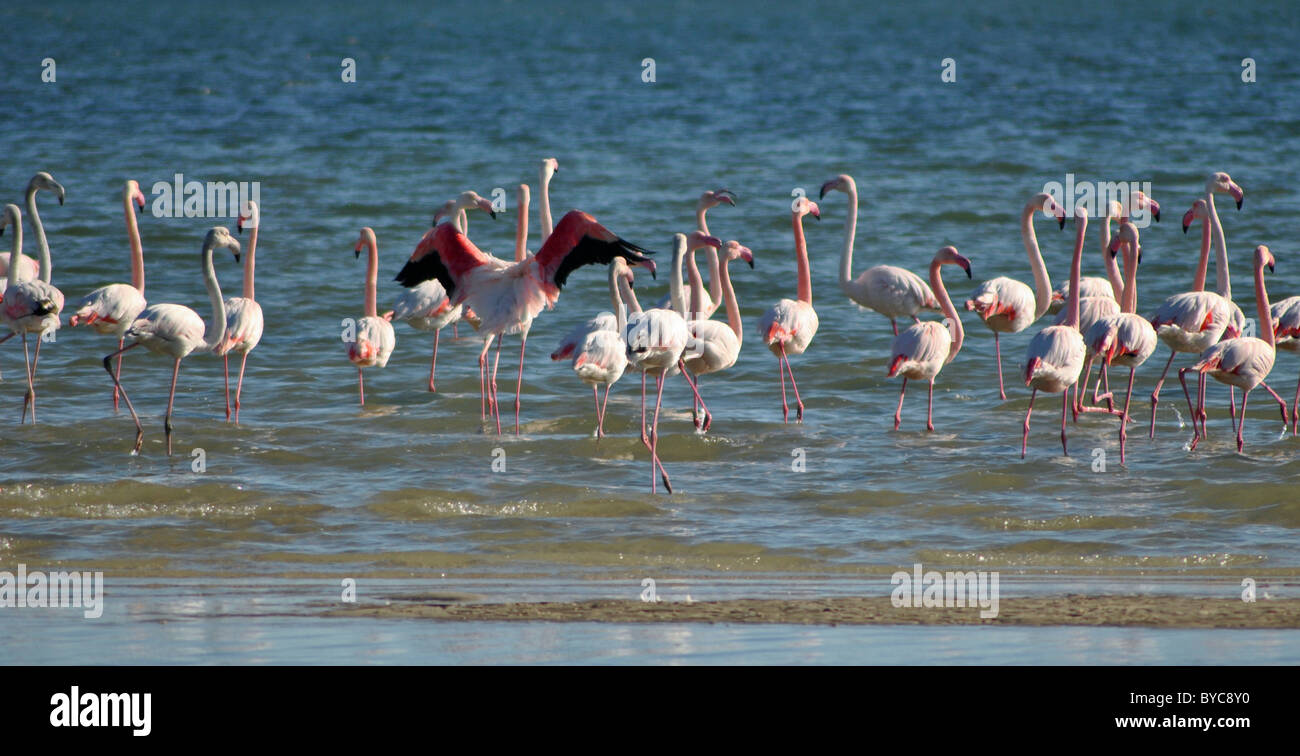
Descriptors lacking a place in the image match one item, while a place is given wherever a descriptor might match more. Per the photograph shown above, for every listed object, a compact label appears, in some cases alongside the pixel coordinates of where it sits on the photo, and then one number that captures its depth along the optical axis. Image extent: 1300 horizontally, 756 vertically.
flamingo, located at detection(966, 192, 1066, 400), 21.55
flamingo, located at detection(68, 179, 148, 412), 20.33
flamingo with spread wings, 20.39
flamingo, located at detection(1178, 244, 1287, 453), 18.37
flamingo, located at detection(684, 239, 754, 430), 19.39
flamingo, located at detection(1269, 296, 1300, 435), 19.73
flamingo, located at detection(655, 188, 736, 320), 20.16
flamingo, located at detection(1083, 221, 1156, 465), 19.16
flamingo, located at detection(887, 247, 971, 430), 19.84
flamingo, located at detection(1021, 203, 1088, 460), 18.50
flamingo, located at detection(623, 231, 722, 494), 17.20
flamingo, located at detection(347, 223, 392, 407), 21.62
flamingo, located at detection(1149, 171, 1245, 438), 19.94
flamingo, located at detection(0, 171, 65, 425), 20.42
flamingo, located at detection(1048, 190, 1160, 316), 22.42
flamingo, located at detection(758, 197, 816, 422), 20.86
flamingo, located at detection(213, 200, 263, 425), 20.53
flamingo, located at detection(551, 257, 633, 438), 17.64
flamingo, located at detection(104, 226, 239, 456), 19.09
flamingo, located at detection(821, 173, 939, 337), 22.12
